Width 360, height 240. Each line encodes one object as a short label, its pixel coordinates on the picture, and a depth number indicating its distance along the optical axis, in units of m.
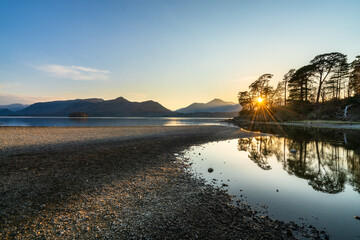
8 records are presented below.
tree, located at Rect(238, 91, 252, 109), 114.57
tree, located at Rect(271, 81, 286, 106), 107.96
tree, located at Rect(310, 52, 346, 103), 65.12
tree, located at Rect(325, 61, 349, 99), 66.42
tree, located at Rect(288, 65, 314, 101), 72.50
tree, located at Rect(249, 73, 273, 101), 96.47
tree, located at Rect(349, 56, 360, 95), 63.75
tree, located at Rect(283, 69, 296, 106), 85.45
